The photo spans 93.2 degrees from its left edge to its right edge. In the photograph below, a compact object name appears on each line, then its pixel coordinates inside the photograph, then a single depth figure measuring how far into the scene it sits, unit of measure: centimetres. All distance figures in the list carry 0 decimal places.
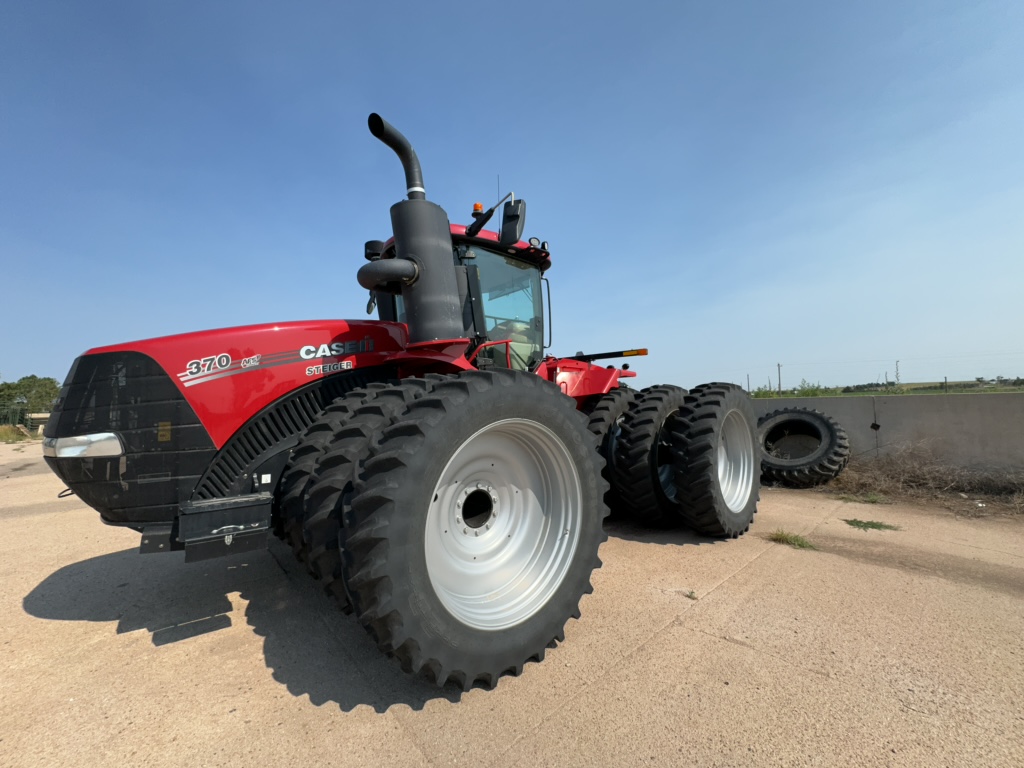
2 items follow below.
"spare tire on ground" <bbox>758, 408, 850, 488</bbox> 582
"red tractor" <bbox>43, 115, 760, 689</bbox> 185
